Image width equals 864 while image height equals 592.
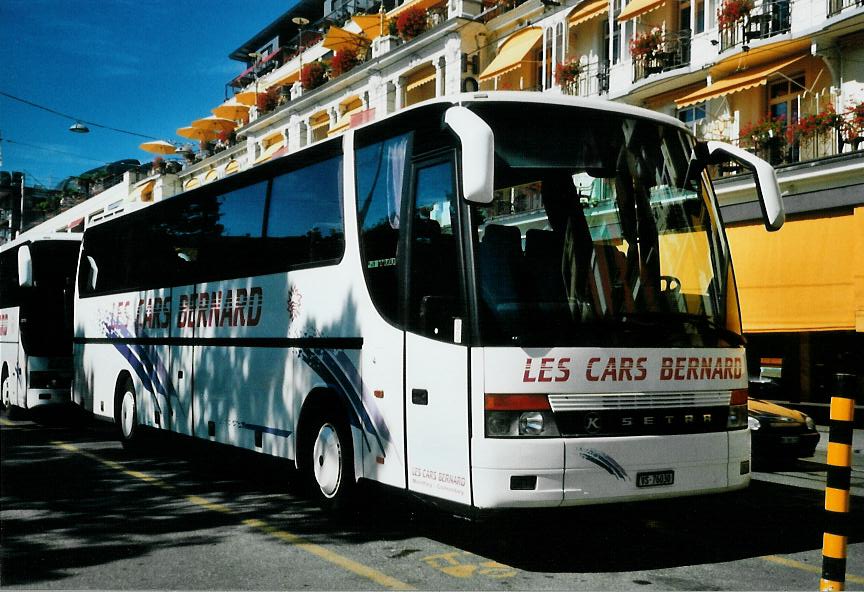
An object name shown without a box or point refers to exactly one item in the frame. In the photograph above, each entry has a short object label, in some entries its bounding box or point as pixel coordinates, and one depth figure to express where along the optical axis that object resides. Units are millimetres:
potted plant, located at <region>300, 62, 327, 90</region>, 43844
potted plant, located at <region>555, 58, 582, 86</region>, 27359
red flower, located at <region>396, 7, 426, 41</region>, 35938
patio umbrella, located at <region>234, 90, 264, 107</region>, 51184
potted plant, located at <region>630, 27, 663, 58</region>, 24250
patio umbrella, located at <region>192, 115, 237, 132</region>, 57531
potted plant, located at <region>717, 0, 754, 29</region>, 21491
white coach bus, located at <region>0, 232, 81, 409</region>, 16969
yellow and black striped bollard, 5215
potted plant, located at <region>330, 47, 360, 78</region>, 40562
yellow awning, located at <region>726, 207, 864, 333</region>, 18562
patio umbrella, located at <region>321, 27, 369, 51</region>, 41094
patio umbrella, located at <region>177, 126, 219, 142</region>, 58606
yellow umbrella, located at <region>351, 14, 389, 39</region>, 39594
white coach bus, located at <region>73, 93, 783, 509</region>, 6375
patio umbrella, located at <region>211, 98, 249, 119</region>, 55341
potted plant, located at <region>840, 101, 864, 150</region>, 18547
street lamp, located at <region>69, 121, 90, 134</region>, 38531
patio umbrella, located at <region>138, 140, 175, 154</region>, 57094
